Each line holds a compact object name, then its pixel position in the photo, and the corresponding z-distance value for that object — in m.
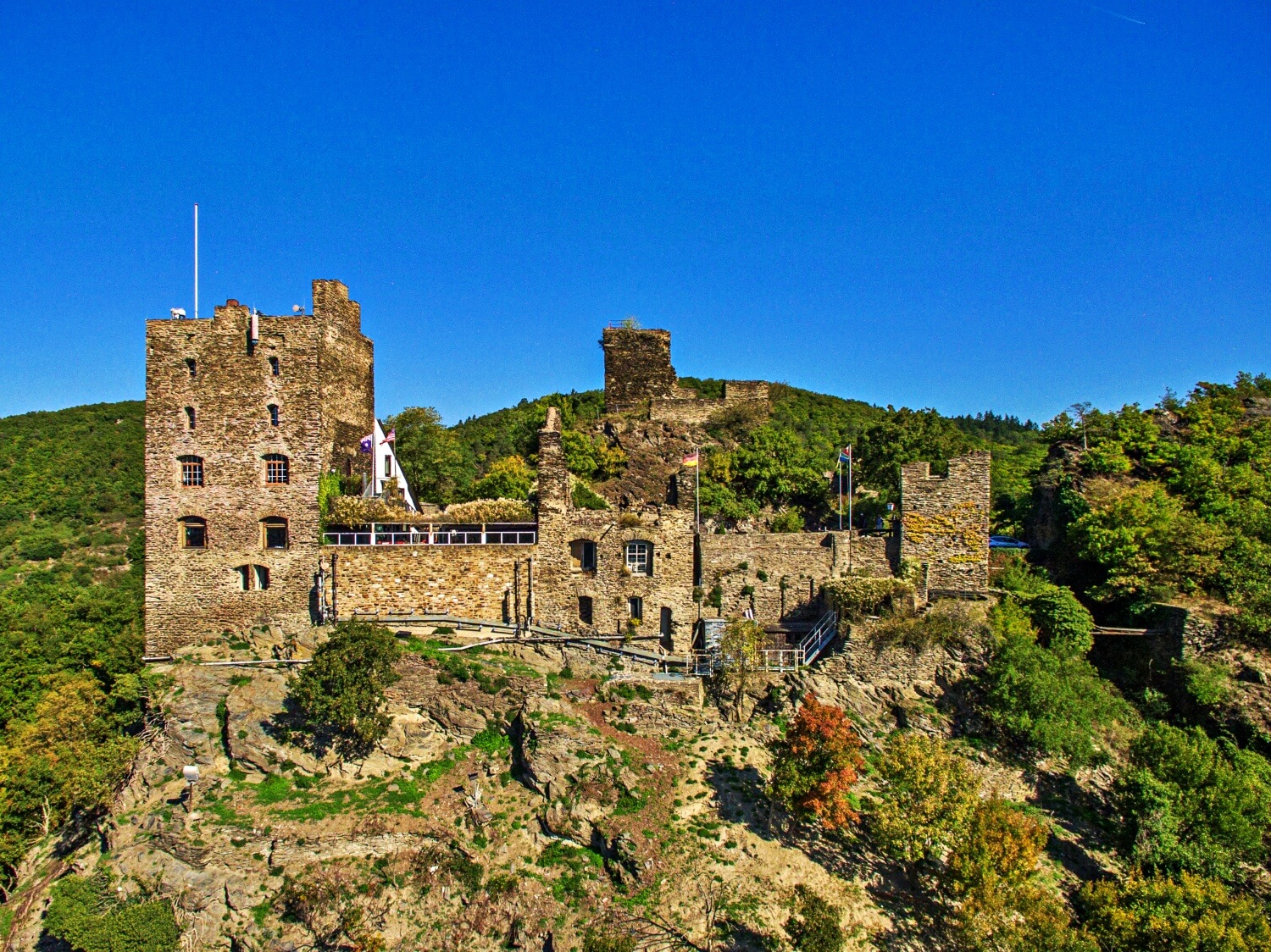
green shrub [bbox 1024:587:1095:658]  27.02
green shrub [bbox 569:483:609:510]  32.62
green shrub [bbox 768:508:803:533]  33.28
